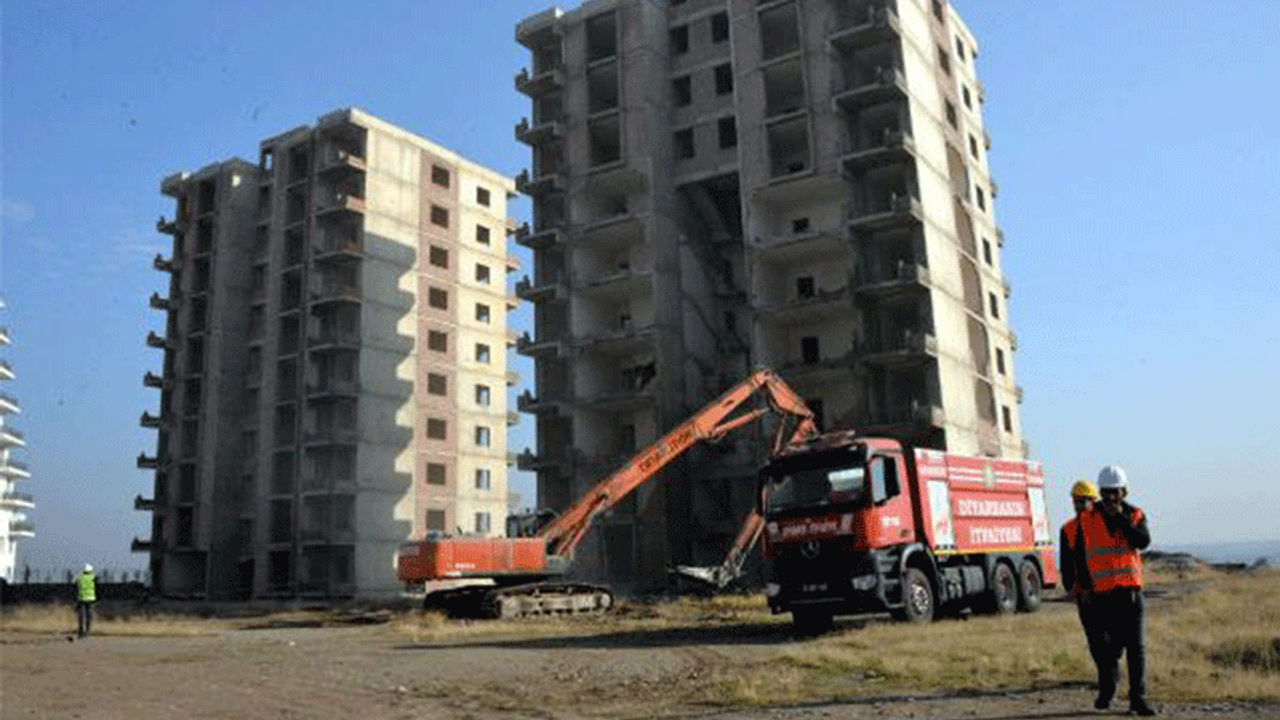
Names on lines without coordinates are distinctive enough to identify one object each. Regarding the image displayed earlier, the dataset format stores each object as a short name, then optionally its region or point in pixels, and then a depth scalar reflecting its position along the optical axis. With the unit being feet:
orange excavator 92.48
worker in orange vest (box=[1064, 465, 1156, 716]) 31.96
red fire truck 62.13
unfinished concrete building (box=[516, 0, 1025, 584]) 153.17
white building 280.72
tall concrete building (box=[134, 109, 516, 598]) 207.92
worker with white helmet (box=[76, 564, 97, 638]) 96.32
